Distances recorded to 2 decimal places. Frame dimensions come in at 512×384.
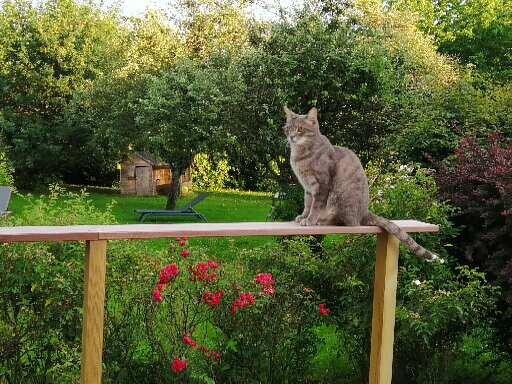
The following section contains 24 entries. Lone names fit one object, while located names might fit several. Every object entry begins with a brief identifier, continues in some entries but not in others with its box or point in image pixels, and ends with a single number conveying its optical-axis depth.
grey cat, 3.32
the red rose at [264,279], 4.09
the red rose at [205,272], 4.03
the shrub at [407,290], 4.43
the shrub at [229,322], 4.07
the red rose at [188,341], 3.88
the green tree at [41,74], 17.59
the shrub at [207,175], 17.14
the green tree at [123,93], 14.62
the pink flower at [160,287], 3.88
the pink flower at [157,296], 3.83
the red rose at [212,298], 3.97
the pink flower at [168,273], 3.87
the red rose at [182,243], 4.36
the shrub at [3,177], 9.49
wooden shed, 17.58
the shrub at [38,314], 3.72
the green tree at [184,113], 12.02
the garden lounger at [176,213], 12.56
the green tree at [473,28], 25.16
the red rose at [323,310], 4.35
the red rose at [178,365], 3.83
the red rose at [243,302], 4.02
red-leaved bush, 4.50
